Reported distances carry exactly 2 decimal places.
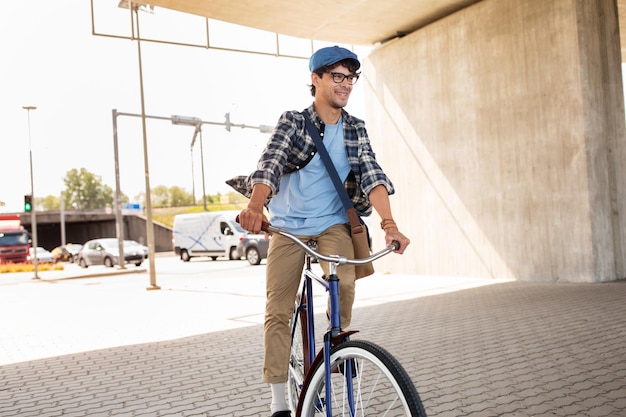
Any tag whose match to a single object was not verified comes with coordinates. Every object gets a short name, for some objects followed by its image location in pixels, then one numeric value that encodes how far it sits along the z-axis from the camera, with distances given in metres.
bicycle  2.12
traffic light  24.17
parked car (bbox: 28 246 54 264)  40.36
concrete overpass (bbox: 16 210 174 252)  53.03
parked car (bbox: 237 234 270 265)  23.12
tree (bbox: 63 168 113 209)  96.31
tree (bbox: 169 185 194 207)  100.09
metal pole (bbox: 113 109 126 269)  25.58
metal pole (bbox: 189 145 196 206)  52.22
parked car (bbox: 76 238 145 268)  28.25
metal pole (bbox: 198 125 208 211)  45.03
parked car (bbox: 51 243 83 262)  46.41
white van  26.16
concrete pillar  10.49
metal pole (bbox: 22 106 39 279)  23.84
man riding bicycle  3.03
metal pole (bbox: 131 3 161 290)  14.59
